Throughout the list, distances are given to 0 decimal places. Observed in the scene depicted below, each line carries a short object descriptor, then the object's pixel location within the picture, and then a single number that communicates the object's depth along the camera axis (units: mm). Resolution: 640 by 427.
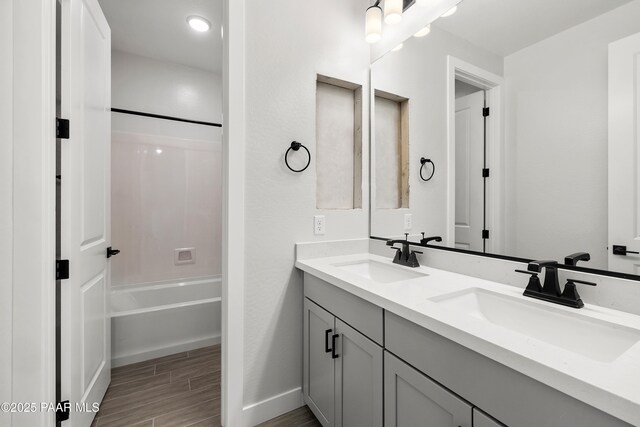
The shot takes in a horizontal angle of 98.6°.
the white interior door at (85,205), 1193
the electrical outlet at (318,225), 1616
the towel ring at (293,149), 1508
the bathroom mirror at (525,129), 857
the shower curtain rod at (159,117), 2454
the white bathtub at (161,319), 2096
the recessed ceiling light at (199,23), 2062
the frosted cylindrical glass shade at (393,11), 1534
